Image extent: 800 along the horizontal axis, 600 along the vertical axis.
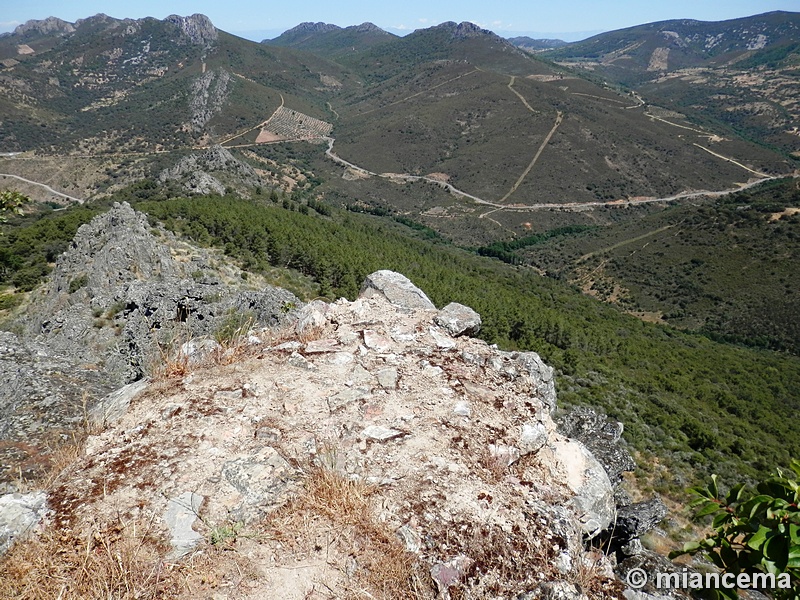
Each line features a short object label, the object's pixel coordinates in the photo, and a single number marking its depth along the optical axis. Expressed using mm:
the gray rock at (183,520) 4959
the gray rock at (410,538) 5227
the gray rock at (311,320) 9945
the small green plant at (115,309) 16973
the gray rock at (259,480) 5500
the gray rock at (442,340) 9508
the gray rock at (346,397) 7453
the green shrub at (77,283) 21750
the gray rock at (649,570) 5692
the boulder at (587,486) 6734
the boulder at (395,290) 13781
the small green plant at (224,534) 5016
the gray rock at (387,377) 8062
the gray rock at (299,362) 8469
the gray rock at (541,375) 10559
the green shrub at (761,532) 3074
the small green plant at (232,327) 9253
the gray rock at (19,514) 4957
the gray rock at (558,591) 4965
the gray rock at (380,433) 6812
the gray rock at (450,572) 4902
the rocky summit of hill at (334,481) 4891
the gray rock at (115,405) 7141
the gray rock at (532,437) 7215
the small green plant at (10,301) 25375
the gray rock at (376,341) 9203
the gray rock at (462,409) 7543
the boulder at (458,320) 10750
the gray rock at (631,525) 7752
